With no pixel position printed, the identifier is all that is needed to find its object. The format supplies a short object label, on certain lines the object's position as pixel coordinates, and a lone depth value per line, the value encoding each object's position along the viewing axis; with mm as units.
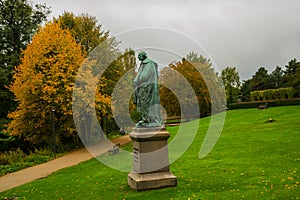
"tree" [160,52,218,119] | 45344
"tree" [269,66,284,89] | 70462
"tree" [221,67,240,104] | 61531
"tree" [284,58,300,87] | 67300
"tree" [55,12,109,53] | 29266
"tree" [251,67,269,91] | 73500
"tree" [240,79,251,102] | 73800
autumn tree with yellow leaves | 21391
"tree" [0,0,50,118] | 29703
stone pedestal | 9055
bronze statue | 9445
